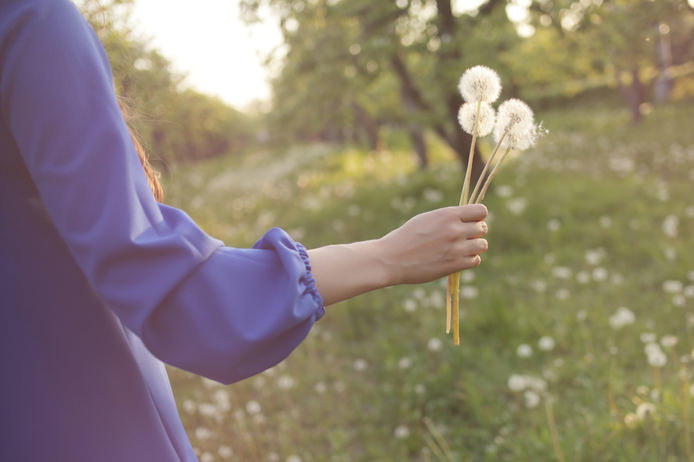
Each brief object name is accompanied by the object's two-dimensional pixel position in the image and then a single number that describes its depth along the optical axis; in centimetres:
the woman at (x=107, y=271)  70
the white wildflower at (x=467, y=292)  354
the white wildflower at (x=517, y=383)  252
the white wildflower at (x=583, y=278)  378
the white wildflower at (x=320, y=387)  331
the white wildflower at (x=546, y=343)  299
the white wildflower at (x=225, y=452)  280
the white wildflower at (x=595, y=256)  388
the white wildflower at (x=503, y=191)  561
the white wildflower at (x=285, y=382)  336
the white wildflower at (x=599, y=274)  353
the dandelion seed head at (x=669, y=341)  242
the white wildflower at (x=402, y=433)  271
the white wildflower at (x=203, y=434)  299
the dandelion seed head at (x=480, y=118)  107
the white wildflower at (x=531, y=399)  250
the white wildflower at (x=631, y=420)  224
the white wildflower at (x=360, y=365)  351
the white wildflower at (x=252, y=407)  302
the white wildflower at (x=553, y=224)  472
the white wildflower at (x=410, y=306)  381
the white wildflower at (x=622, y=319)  293
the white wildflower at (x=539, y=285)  387
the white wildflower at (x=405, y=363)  327
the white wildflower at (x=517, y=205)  535
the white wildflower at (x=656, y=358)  234
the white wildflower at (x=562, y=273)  373
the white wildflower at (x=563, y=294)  369
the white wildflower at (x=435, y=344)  327
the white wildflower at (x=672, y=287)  344
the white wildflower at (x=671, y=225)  454
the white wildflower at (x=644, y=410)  218
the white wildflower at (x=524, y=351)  294
